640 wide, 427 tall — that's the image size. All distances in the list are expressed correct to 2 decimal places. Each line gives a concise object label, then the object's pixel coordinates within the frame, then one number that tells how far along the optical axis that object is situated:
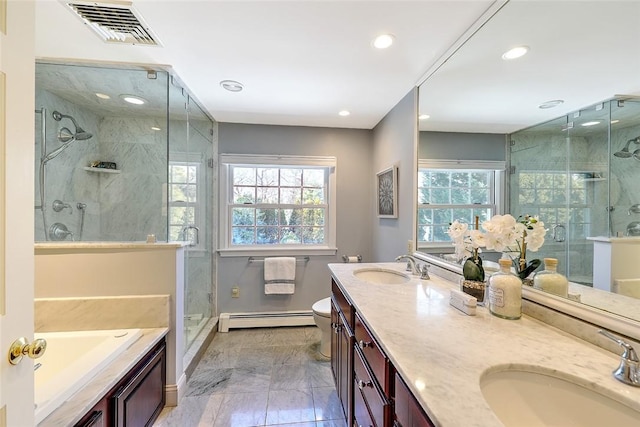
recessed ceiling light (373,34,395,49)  1.48
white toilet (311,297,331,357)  2.19
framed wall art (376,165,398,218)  2.38
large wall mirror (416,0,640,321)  0.83
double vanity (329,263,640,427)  0.62
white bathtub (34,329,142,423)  1.02
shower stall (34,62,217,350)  1.96
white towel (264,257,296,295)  2.88
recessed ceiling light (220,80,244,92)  2.05
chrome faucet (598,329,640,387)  0.65
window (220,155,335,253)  2.99
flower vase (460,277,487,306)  1.20
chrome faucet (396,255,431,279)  1.70
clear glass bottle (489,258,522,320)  1.03
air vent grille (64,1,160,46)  1.29
